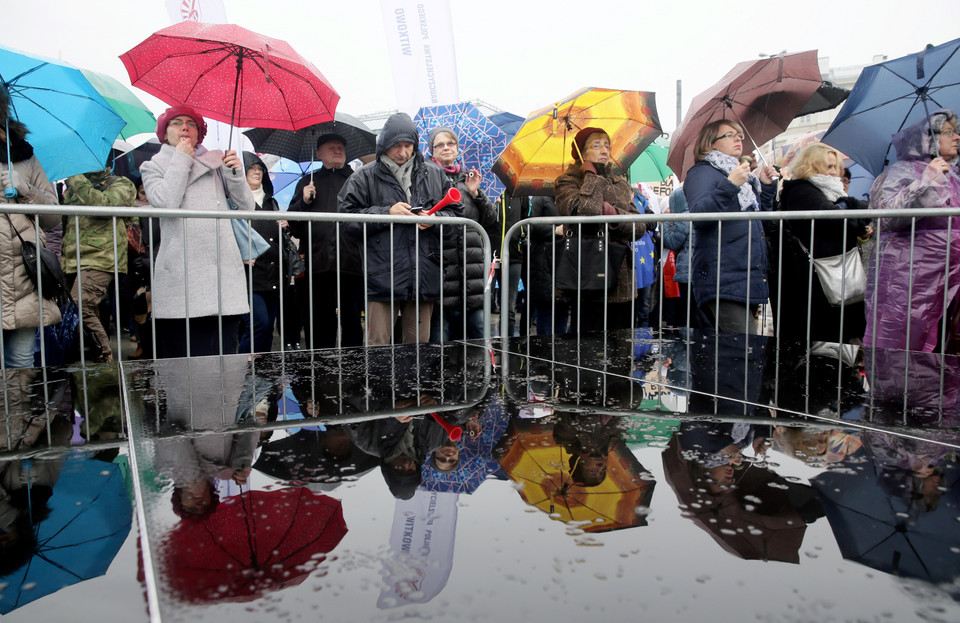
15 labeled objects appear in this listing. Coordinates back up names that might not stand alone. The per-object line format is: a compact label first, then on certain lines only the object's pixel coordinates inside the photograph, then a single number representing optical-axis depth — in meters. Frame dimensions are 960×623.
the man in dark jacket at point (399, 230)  5.18
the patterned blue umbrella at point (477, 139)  7.02
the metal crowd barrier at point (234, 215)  3.78
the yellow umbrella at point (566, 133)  6.60
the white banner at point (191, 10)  7.80
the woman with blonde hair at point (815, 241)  5.43
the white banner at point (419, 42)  9.48
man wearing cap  6.14
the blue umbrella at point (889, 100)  5.43
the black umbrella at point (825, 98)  6.32
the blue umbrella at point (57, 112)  5.87
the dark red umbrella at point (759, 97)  6.22
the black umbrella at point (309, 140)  7.12
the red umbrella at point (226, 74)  5.07
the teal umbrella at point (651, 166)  9.66
